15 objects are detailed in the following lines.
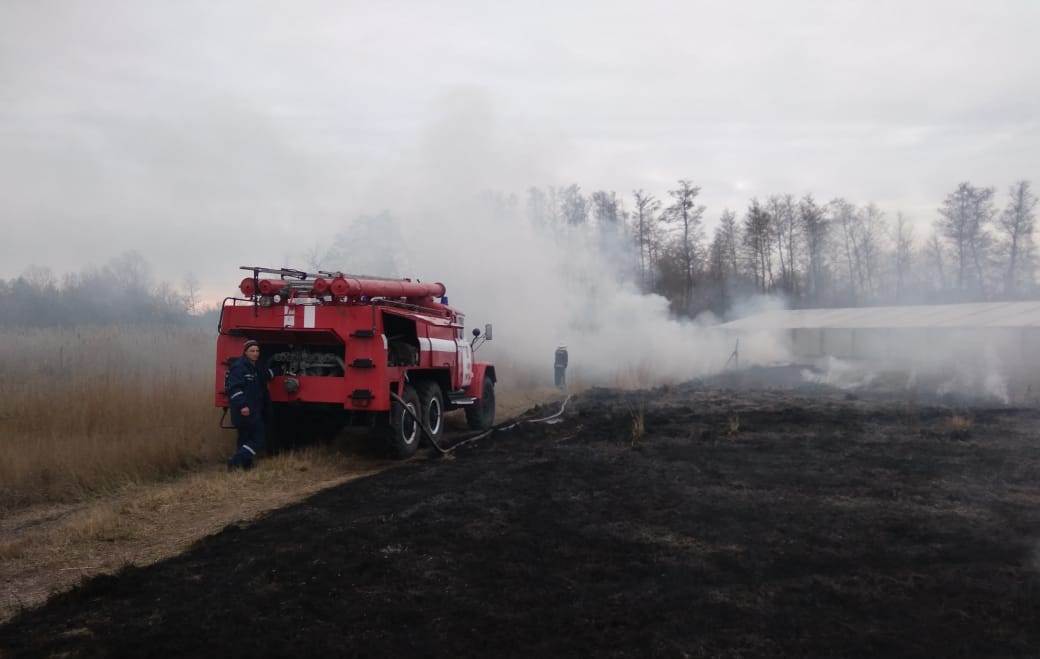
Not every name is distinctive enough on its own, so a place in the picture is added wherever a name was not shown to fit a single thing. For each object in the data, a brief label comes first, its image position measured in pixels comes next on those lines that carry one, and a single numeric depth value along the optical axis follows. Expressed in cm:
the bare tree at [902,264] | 6090
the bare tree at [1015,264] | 4728
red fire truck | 1077
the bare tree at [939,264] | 5871
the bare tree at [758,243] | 5734
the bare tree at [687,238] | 5266
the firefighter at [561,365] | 2459
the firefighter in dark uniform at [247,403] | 1044
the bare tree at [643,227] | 5188
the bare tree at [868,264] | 6116
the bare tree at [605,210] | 5147
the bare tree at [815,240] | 5903
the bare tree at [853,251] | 6128
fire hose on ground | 1148
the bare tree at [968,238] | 4697
